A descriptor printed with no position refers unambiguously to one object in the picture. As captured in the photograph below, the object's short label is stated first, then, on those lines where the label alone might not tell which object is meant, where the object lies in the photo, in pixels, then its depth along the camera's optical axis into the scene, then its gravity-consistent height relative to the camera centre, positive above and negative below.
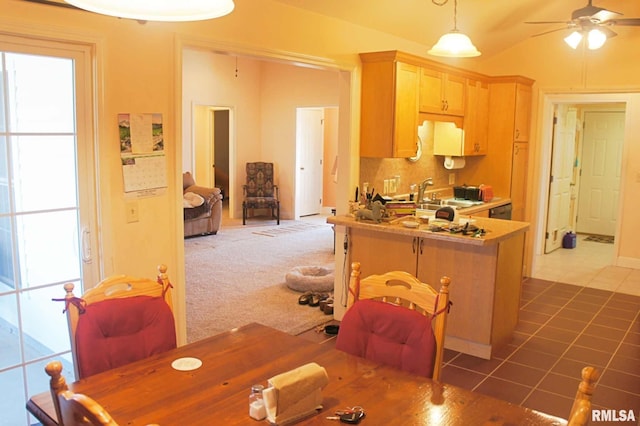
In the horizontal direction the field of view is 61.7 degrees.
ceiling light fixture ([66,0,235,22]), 1.49 +0.39
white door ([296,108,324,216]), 10.33 -0.20
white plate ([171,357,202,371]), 1.93 -0.78
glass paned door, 2.71 -0.31
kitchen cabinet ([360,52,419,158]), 4.63 +0.40
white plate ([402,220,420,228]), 4.09 -0.55
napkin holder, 1.54 -0.71
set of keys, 1.58 -0.79
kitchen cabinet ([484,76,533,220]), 6.21 +0.24
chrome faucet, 5.36 -0.37
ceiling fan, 4.57 +1.15
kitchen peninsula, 3.89 -0.86
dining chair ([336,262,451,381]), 2.07 -0.69
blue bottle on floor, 8.16 -1.29
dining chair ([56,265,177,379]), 2.05 -0.70
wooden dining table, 1.60 -0.79
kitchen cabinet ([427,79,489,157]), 5.87 +0.27
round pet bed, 5.43 -1.34
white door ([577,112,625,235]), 8.91 -0.26
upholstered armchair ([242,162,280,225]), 10.16 -0.65
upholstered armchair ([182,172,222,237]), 8.22 -0.97
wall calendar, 3.14 -0.04
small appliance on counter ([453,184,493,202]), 5.93 -0.44
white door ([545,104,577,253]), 7.32 -0.28
